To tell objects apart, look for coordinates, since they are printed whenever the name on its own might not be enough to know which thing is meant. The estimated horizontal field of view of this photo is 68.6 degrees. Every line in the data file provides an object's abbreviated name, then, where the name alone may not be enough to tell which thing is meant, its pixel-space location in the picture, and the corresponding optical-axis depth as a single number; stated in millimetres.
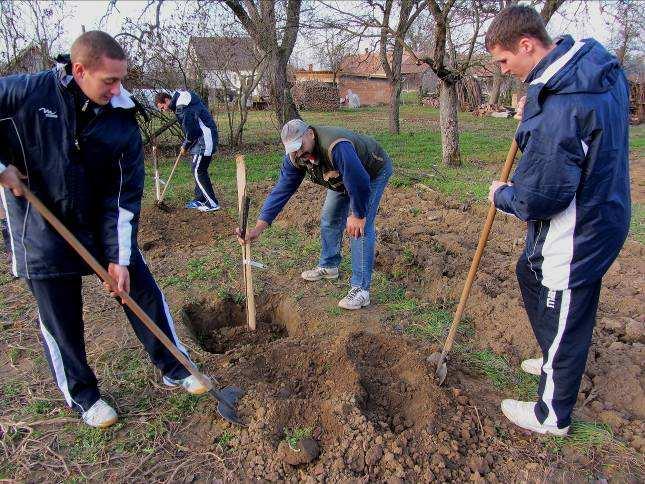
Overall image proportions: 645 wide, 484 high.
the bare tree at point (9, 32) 9609
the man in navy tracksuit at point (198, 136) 7098
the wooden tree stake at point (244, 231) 3477
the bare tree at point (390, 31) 8766
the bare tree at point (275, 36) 11570
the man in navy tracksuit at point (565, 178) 1948
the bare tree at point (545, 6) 8883
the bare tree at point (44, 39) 9953
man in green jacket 3385
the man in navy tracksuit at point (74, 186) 2133
